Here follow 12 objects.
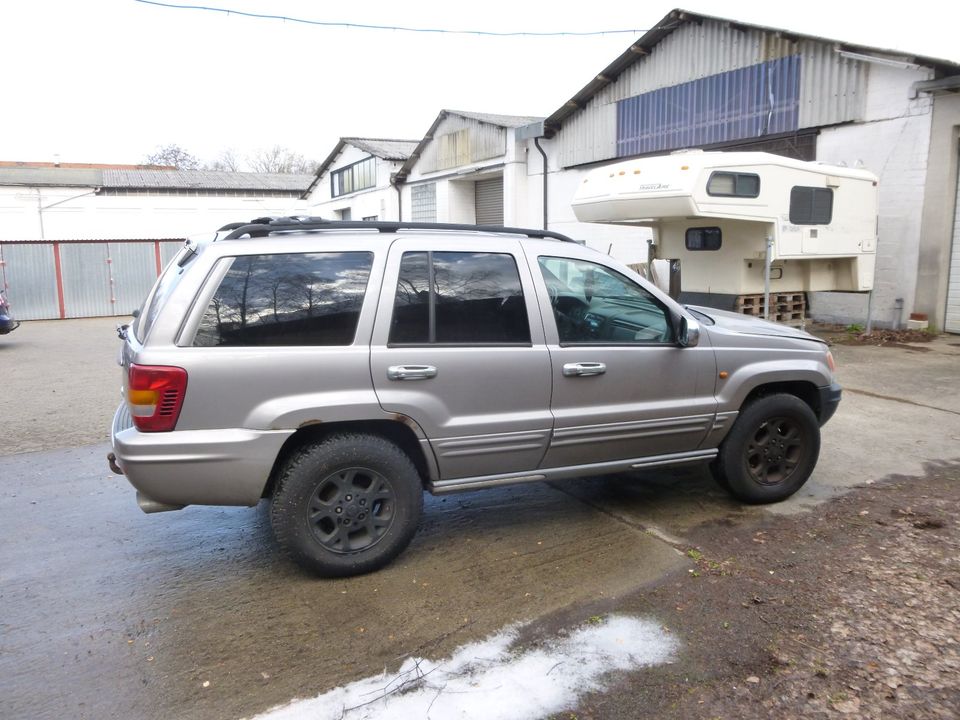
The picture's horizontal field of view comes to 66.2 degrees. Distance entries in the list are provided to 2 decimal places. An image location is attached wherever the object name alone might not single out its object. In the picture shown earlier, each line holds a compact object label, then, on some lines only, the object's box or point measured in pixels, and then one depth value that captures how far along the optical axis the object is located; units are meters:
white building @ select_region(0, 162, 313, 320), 39.00
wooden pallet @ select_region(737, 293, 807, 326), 11.09
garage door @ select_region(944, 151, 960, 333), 12.09
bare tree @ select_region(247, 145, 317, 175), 63.03
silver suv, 3.62
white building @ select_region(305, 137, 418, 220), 29.69
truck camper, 9.84
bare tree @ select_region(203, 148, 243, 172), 62.75
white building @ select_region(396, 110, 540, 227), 21.72
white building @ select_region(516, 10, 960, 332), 11.95
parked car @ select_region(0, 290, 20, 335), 14.26
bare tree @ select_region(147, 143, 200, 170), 61.34
